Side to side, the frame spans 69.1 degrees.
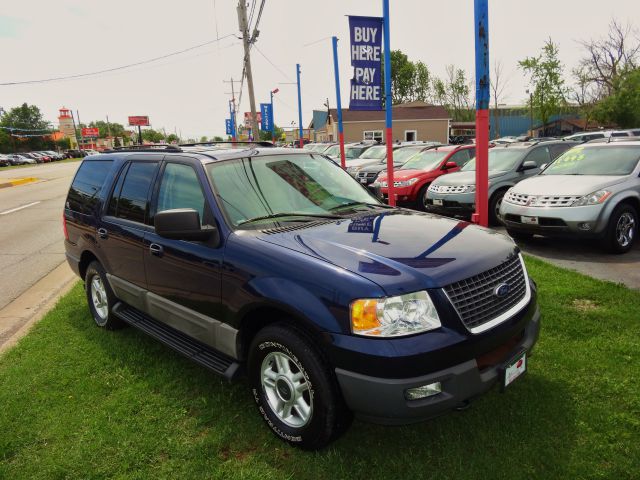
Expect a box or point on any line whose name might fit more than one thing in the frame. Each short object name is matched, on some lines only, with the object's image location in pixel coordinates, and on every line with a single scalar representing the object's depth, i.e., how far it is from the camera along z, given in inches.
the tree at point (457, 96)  2839.6
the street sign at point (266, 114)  1553.9
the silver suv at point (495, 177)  366.6
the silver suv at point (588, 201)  258.1
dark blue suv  93.2
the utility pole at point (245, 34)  818.2
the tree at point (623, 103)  1720.0
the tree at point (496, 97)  2280.0
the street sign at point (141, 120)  4028.1
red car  449.7
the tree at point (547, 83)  1568.7
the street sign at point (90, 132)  4692.4
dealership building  2043.6
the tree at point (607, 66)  1947.6
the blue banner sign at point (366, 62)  396.5
